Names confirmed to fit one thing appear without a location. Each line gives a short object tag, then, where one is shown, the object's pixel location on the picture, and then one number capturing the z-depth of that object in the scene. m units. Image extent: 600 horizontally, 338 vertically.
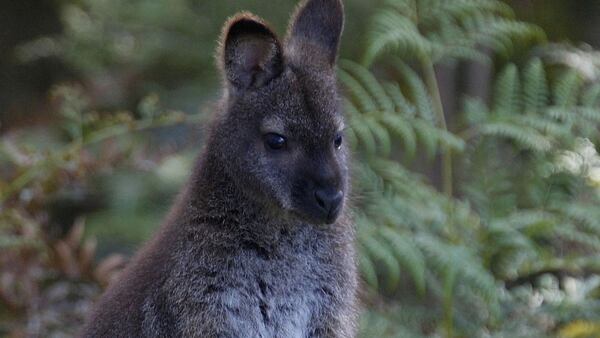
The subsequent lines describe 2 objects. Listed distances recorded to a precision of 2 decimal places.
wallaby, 7.54
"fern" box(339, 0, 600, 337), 9.96
